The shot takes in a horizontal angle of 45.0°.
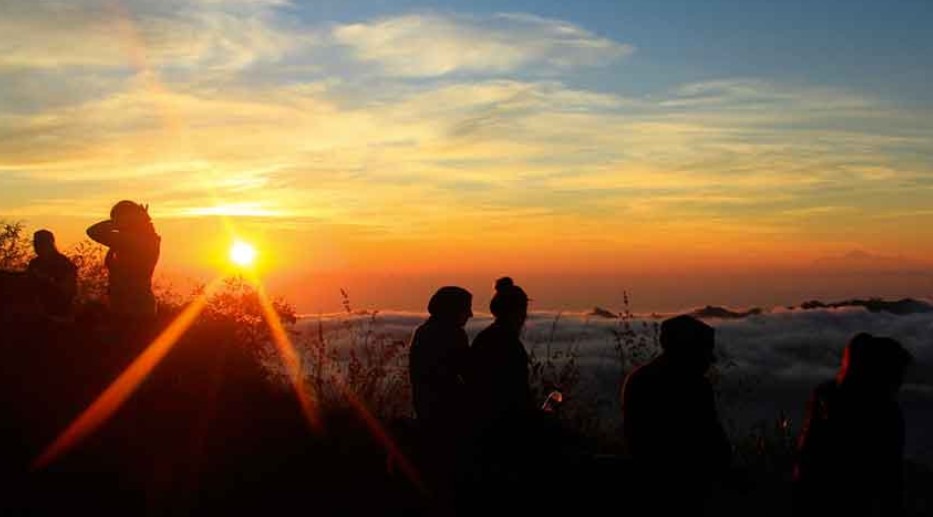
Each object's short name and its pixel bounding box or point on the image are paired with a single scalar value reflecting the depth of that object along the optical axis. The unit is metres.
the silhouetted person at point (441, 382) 7.72
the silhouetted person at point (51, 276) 12.54
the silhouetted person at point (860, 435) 5.80
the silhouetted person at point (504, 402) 6.96
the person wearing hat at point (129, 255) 12.07
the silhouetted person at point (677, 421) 5.98
